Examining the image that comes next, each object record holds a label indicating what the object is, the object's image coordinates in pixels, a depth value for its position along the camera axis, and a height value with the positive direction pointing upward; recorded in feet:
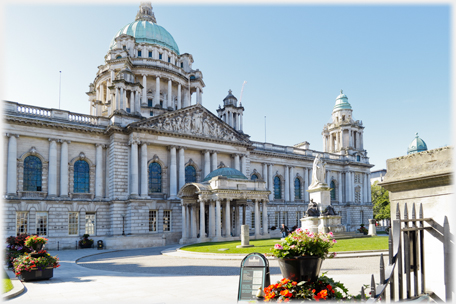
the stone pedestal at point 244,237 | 97.30 -13.44
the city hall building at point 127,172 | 132.26 +5.54
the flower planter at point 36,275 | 53.31 -12.82
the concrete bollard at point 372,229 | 121.60 -14.59
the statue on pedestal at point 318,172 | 108.17 +3.72
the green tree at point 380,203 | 286.38 -14.92
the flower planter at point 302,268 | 25.29 -5.67
